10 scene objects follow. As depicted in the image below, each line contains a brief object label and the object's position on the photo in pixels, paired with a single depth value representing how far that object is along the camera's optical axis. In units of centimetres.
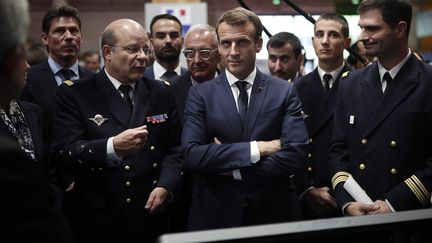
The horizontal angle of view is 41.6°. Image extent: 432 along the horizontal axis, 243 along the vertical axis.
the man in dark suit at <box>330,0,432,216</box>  249
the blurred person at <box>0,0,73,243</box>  110
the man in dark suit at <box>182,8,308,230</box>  253
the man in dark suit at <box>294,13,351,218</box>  304
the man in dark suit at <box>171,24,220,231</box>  334
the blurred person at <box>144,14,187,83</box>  417
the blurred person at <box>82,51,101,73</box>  756
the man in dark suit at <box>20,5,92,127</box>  317
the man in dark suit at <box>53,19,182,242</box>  271
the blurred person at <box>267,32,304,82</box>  397
